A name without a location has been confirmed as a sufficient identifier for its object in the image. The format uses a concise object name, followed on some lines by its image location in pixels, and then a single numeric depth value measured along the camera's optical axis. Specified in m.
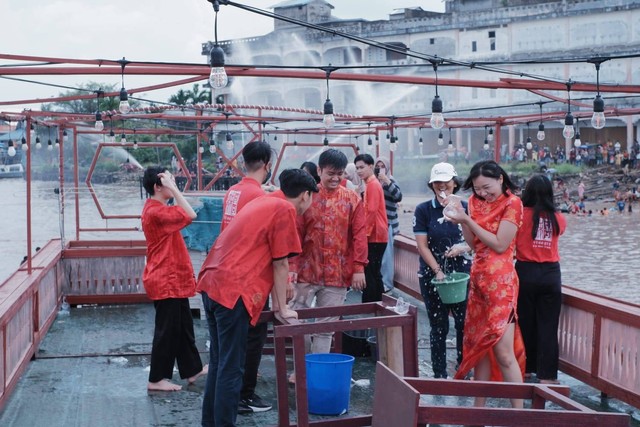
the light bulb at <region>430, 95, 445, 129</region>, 9.86
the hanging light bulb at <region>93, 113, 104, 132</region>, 14.33
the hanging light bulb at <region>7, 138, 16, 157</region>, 18.01
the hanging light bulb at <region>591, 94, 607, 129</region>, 10.58
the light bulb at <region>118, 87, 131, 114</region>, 9.84
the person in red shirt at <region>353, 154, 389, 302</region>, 8.16
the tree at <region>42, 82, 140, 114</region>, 61.64
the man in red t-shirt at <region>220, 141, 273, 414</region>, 5.58
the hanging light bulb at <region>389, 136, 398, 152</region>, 18.04
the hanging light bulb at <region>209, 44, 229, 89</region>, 6.98
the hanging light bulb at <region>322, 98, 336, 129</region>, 11.03
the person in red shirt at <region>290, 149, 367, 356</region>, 6.34
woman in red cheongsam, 5.28
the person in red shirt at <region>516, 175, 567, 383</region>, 6.12
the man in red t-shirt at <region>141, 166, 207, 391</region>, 6.44
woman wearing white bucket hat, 6.41
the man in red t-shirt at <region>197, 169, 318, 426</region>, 4.88
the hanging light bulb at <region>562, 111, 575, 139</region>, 12.85
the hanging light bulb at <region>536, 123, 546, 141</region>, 21.48
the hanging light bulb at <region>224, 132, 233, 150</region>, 21.20
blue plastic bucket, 5.63
